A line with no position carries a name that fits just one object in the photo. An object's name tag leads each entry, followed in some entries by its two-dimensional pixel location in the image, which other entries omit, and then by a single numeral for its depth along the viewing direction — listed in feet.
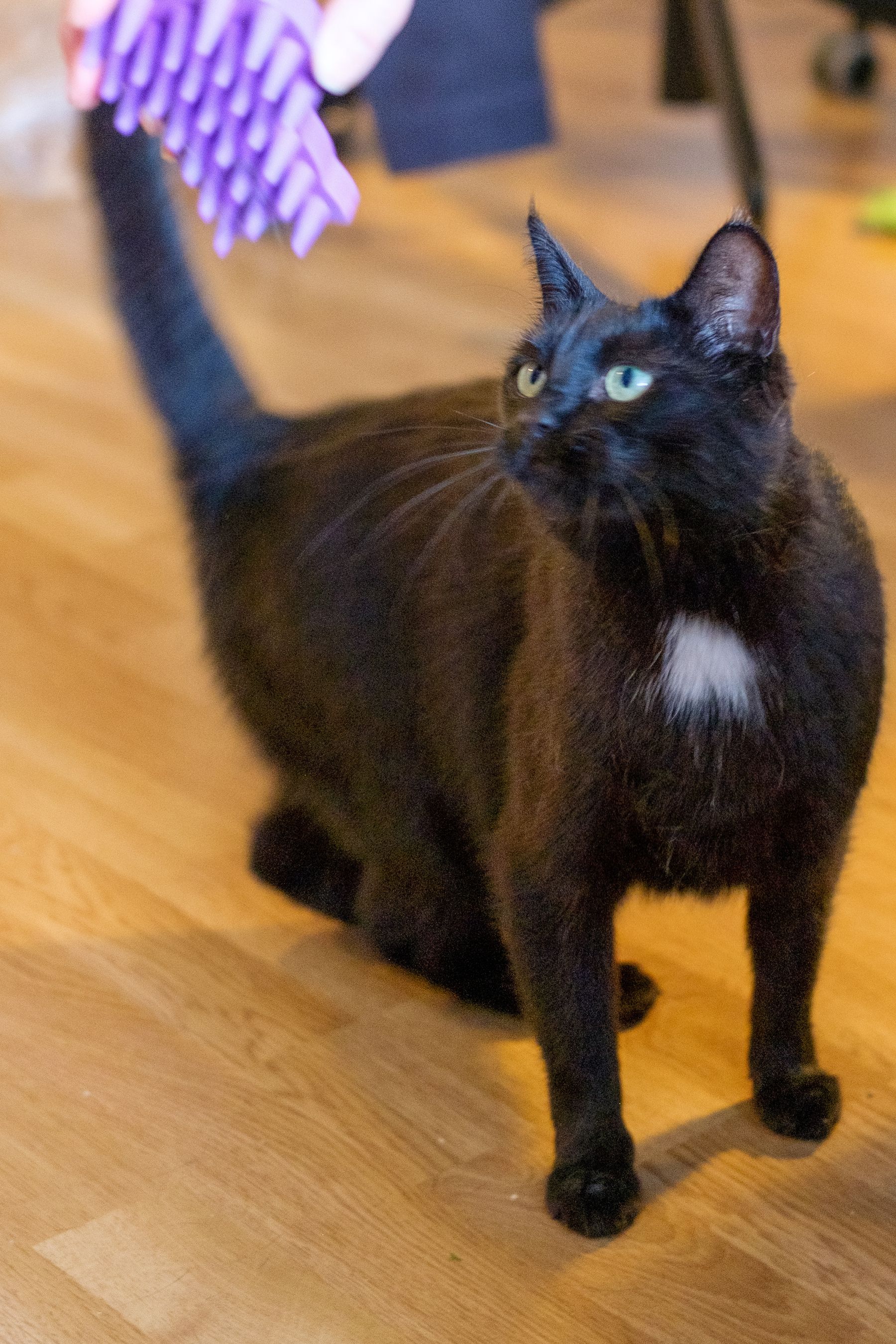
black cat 4.25
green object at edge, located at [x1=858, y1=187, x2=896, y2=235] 9.76
